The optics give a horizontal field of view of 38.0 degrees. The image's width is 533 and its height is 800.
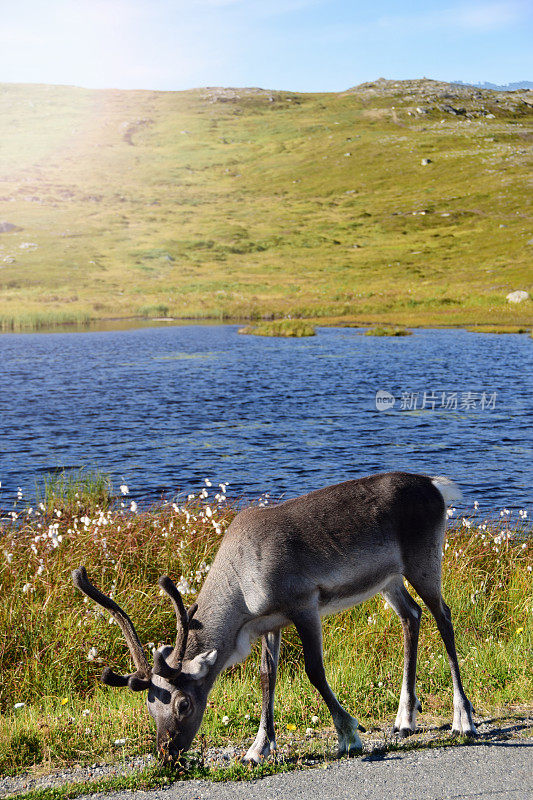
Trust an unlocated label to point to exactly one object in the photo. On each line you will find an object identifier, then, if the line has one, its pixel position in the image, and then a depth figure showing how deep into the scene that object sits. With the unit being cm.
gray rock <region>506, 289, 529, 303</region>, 9294
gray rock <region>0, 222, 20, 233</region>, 17820
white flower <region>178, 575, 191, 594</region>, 933
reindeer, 621
